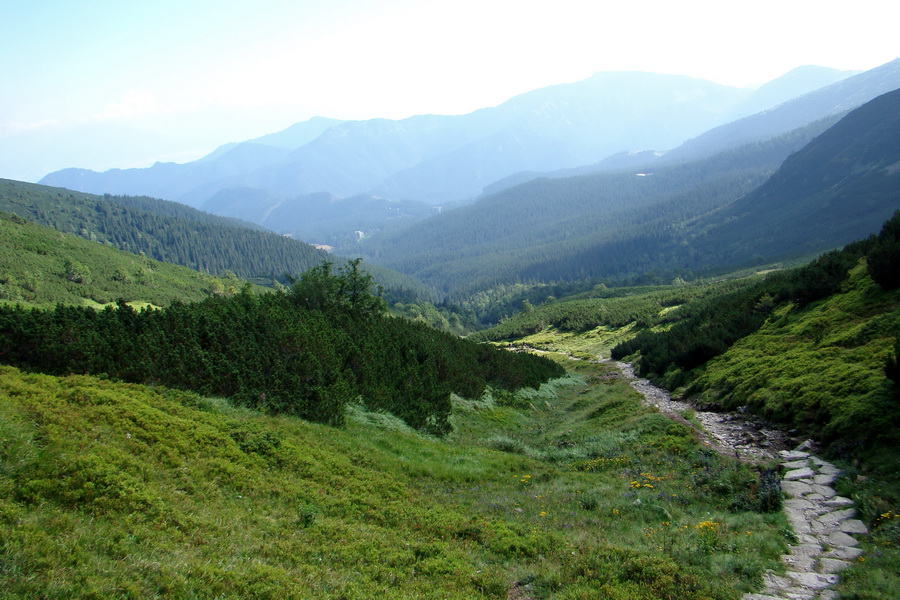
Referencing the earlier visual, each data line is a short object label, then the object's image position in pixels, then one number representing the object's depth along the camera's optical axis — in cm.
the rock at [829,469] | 1404
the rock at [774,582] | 895
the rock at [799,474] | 1441
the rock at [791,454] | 1615
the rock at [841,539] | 1030
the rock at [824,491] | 1279
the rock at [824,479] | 1356
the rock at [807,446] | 1658
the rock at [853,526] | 1060
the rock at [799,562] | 960
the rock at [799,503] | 1246
